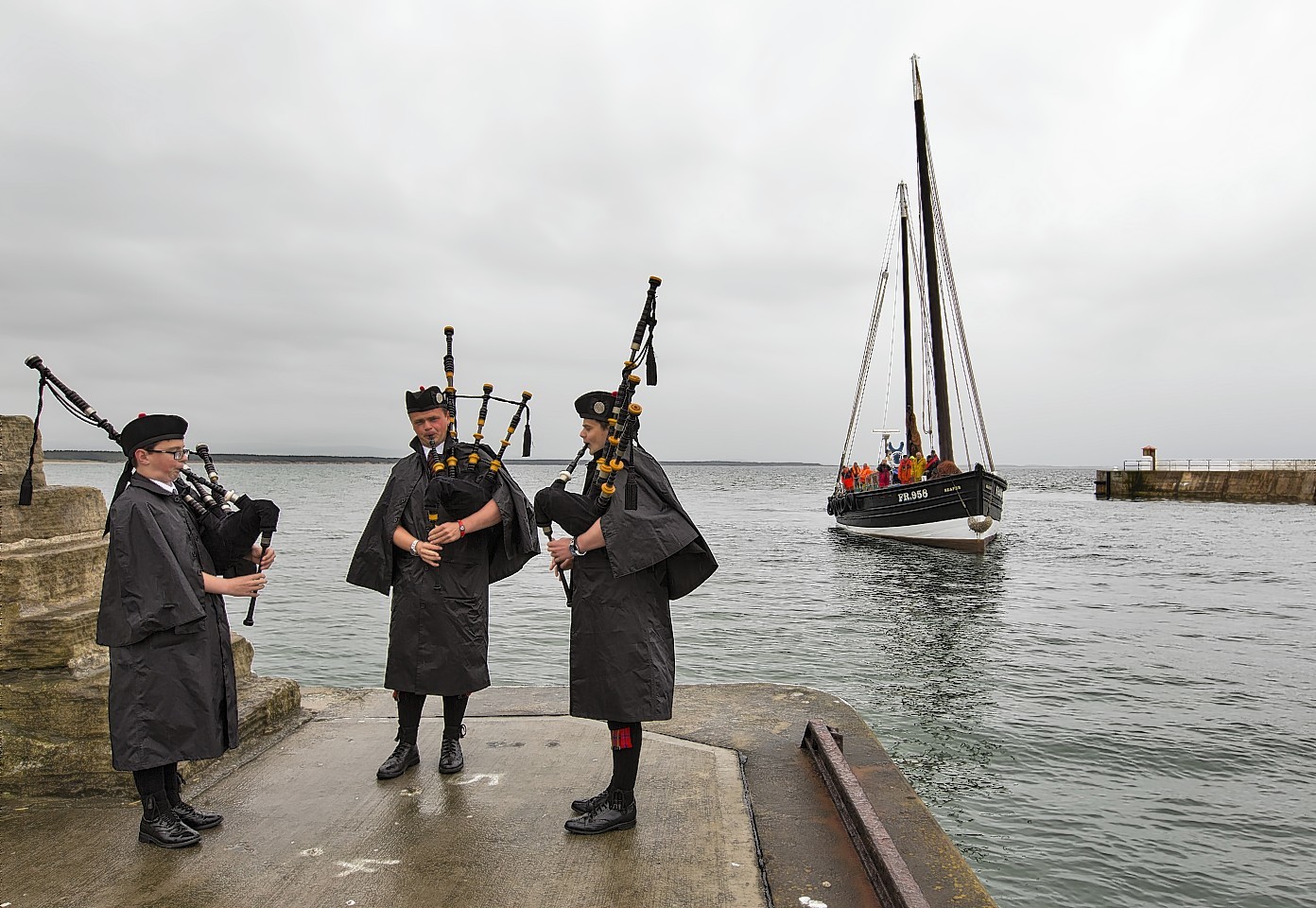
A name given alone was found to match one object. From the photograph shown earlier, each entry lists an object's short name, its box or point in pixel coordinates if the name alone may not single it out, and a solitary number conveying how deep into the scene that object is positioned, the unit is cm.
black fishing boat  2633
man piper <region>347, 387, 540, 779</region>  415
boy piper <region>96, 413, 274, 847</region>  335
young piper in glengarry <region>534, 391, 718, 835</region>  367
